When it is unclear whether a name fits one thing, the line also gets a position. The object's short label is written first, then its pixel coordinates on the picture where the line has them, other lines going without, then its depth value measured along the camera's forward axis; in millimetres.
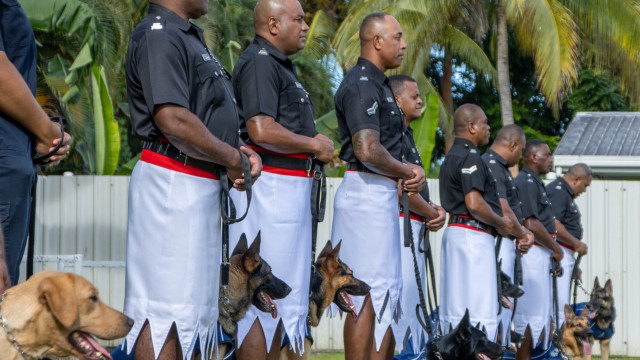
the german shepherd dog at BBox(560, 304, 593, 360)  20547
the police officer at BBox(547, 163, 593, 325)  20103
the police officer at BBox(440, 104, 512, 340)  13789
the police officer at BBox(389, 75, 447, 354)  12320
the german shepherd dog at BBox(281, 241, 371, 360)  10586
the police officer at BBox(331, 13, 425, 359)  10578
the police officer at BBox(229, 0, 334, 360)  8984
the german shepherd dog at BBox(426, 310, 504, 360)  12073
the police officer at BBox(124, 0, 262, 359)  7055
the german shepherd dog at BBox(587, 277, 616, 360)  22047
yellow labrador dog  5980
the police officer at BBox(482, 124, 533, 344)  15211
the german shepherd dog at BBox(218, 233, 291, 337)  8961
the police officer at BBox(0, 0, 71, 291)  6234
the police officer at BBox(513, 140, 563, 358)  17406
